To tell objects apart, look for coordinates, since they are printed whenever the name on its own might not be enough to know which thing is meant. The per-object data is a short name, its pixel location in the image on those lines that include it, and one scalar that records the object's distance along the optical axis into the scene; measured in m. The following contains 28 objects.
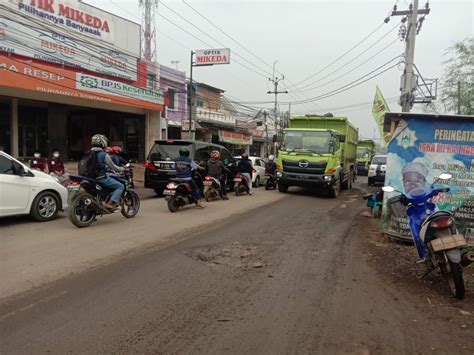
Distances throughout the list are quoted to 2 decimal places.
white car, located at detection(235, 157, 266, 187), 20.07
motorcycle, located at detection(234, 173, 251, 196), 15.82
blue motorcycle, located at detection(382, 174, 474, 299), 4.71
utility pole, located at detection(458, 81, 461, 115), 25.89
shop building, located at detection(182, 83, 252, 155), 33.41
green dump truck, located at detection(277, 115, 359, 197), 15.34
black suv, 13.91
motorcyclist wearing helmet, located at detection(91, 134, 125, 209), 8.61
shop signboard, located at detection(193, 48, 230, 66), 28.88
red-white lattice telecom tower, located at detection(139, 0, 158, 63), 38.91
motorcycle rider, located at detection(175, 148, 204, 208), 11.19
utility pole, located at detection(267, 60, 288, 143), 44.36
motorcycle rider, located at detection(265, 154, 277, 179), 19.30
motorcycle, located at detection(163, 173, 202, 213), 10.80
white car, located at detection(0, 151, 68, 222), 8.38
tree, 25.52
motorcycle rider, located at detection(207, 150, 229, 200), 13.64
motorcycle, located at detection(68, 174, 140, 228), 8.34
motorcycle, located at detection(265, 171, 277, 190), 19.22
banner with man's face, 6.97
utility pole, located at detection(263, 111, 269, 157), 42.37
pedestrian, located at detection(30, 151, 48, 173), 13.72
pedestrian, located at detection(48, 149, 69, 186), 13.80
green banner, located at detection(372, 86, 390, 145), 16.02
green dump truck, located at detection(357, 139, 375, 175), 36.00
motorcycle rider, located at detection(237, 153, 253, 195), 16.16
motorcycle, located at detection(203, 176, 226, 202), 13.35
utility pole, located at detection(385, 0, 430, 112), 18.38
